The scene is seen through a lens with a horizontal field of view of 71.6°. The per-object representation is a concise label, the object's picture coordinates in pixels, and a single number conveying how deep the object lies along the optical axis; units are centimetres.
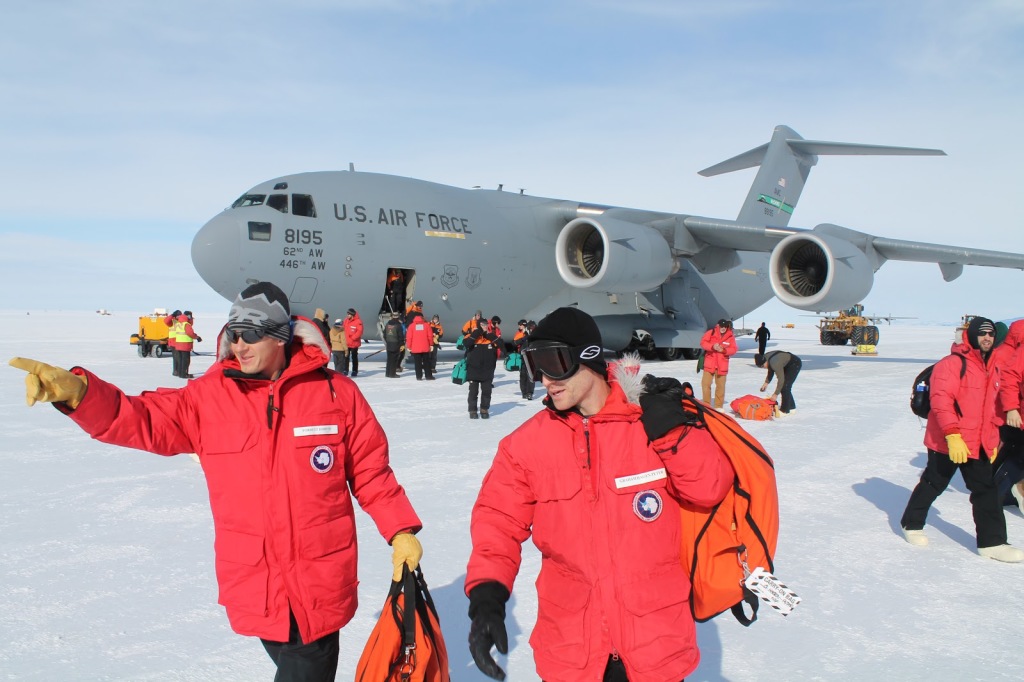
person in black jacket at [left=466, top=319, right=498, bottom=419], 847
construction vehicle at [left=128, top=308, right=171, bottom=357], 1722
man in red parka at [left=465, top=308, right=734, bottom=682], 182
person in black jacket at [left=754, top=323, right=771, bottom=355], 1908
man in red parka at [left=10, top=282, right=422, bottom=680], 204
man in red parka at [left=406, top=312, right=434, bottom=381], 1169
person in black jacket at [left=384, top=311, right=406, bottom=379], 1221
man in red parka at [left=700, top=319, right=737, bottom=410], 902
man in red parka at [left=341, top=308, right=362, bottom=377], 1244
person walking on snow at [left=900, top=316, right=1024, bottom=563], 409
